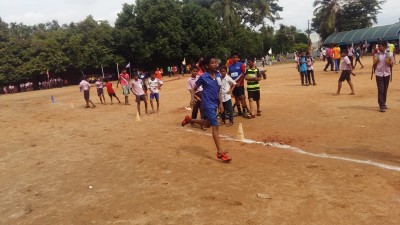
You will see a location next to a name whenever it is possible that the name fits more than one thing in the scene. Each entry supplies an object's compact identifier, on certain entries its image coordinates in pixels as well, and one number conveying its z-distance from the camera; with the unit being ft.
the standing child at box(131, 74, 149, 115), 43.04
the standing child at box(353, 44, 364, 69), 76.28
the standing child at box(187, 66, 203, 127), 31.55
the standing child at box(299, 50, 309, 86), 53.88
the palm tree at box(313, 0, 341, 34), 179.83
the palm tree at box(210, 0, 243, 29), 167.02
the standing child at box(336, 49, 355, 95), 40.88
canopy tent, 142.00
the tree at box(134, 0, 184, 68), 134.21
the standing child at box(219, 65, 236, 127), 29.63
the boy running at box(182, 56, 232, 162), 20.44
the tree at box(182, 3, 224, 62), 139.33
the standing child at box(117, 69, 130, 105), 56.49
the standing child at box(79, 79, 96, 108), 56.08
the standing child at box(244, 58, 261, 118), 32.07
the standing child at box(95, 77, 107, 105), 59.52
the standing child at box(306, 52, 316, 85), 53.36
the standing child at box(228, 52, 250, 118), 31.40
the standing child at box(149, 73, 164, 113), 42.84
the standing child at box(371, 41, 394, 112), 30.55
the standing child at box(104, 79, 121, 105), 57.36
